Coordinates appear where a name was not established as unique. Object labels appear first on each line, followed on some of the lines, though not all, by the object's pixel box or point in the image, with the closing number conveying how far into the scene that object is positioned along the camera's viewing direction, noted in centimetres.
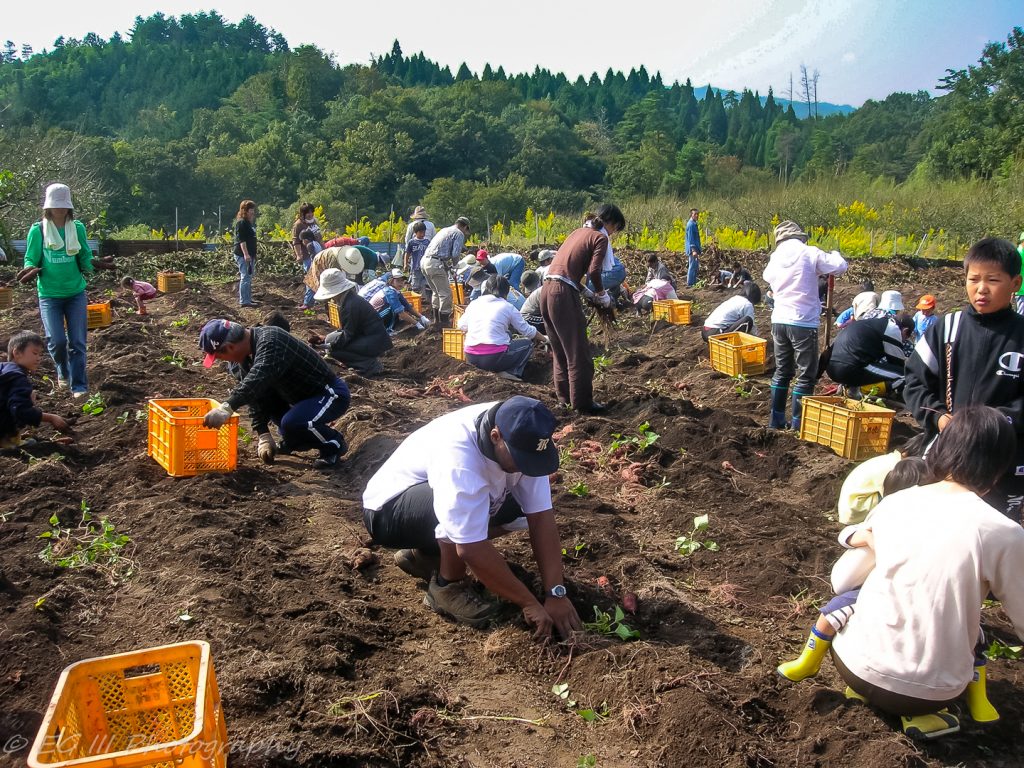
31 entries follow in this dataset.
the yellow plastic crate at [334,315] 1036
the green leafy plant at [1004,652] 360
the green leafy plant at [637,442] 618
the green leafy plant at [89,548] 414
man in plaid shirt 532
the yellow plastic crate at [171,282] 1535
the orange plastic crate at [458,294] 1193
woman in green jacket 672
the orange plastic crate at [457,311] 1105
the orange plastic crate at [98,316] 1102
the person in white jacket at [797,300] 643
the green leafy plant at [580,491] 551
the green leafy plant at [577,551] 445
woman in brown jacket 717
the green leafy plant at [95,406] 668
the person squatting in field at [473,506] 316
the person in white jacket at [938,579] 258
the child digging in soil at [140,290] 1235
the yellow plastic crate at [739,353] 880
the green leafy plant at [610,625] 360
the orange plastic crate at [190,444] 520
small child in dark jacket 552
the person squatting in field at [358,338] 871
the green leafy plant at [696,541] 468
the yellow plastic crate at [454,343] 949
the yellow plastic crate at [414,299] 1262
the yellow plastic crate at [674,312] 1248
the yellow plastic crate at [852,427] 621
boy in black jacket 349
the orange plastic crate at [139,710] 211
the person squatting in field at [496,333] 863
